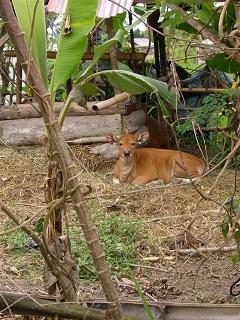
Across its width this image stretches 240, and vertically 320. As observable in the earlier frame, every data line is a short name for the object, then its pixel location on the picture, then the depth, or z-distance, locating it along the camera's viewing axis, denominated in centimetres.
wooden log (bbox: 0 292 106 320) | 487
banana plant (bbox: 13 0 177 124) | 508
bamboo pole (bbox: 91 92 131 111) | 877
